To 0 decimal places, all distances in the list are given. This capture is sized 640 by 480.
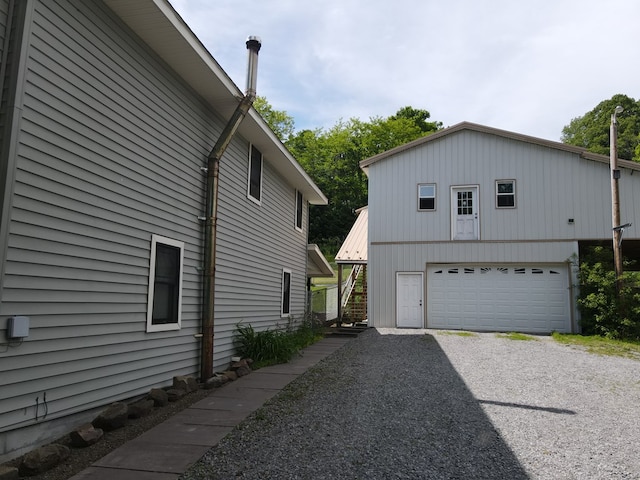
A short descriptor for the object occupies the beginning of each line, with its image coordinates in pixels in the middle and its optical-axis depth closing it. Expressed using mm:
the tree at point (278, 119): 37344
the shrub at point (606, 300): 12891
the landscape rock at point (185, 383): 6004
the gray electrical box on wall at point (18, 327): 3584
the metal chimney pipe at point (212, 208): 6789
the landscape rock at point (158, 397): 5418
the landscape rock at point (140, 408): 4855
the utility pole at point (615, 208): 13219
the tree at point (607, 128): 42438
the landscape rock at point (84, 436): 4012
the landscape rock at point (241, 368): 7402
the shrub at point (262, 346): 8531
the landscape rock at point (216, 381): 6496
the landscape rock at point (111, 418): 4457
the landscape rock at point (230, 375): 7054
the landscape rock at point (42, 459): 3387
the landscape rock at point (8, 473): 3178
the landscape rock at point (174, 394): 5723
